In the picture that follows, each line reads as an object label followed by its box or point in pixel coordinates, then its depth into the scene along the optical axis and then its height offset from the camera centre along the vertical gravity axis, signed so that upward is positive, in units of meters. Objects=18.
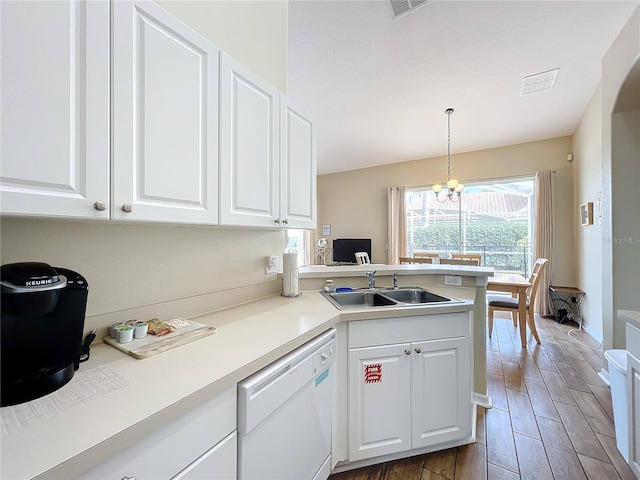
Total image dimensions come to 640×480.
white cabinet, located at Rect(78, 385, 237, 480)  0.57 -0.51
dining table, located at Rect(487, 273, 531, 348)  2.96 -0.59
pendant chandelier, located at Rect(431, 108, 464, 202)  3.55 +0.82
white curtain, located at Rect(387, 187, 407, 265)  5.64 +0.37
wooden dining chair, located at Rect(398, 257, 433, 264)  4.38 -0.34
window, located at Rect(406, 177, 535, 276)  4.63 +0.33
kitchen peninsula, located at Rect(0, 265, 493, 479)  0.49 -0.39
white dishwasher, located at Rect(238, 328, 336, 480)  0.83 -0.66
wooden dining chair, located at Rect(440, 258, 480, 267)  3.33 -0.29
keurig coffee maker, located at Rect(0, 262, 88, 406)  0.61 -0.22
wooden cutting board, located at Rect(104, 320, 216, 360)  0.89 -0.37
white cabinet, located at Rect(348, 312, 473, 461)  1.37 -0.79
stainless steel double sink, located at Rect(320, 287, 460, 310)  1.81 -0.40
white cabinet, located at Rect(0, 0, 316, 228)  0.64 +0.39
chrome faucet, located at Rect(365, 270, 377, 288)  1.94 -0.28
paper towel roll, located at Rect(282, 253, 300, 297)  1.74 -0.23
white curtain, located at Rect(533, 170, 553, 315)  4.18 +0.14
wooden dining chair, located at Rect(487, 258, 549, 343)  3.11 -0.76
